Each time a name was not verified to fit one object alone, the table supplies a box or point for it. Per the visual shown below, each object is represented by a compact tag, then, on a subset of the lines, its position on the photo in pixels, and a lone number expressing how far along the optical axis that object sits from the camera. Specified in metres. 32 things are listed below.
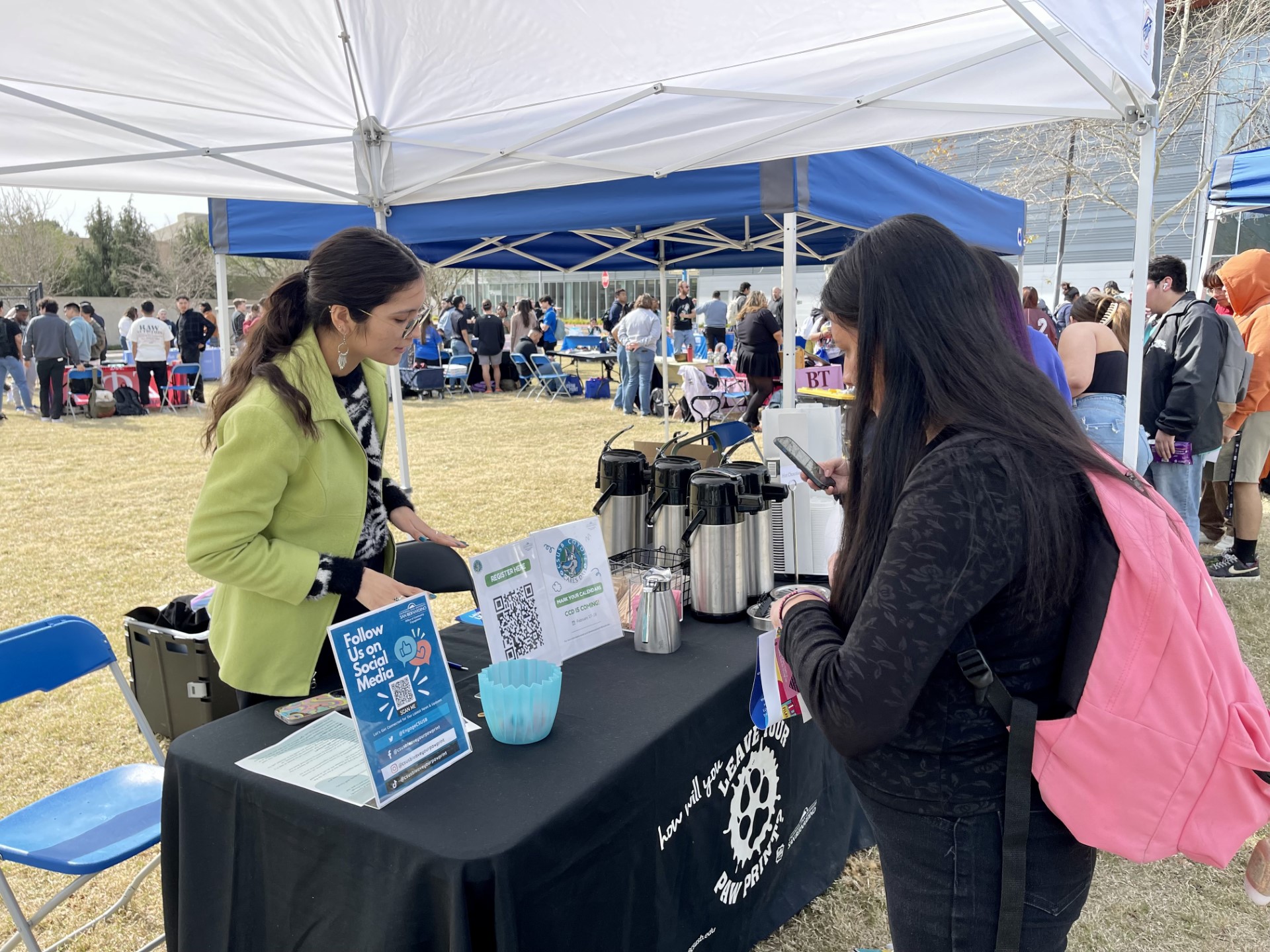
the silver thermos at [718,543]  1.85
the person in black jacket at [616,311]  16.27
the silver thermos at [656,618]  1.76
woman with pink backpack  0.91
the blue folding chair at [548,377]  13.09
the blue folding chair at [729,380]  10.21
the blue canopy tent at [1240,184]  5.70
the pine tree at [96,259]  31.91
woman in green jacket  1.48
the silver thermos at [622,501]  2.17
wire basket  1.91
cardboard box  3.99
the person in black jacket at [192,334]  12.34
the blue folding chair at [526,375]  13.90
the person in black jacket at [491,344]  13.45
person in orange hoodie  4.62
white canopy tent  2.68
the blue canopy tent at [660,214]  3.48
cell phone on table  1.47
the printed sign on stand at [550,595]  1.57
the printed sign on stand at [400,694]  1.12
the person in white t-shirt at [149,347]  11.28
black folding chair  2.31
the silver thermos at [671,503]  2.05
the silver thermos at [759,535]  2.01
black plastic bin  2.65
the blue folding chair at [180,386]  11.92
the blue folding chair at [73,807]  1.68
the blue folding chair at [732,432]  4.15
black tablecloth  1.11
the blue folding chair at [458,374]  13.68
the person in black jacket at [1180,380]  4.26
